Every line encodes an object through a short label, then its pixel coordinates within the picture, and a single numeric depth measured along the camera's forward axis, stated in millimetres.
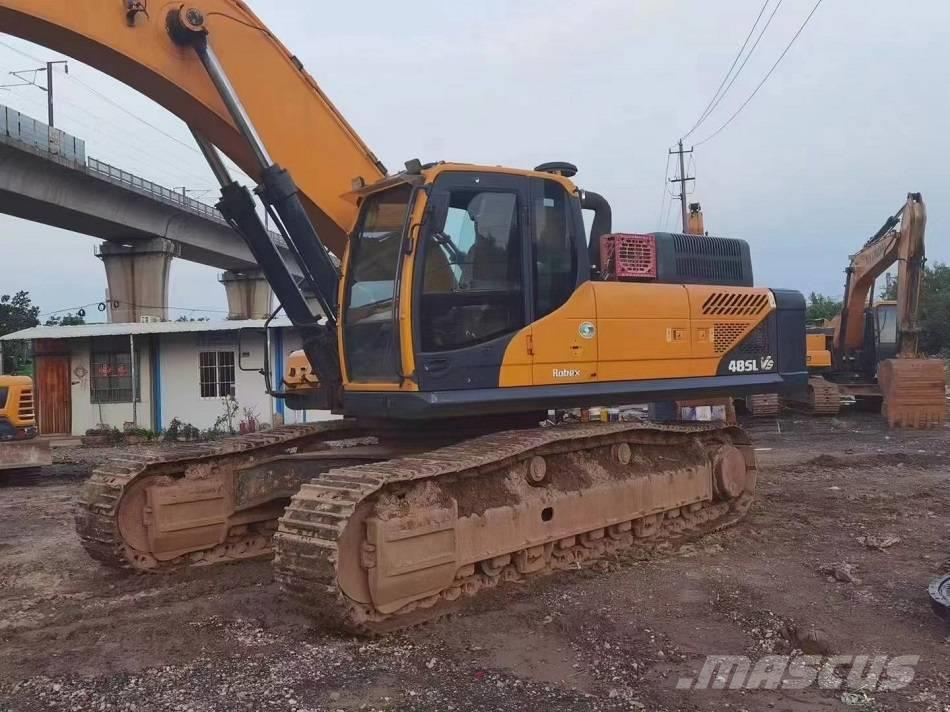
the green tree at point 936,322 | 47812
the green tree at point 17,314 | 42375
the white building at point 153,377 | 19531
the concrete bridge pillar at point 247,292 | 42188
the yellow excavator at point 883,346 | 16656
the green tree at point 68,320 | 48788
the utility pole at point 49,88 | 35622
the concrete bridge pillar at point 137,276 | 32625
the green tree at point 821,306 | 54250
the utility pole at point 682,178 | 45031
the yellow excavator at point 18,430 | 11773
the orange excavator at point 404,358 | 4992
